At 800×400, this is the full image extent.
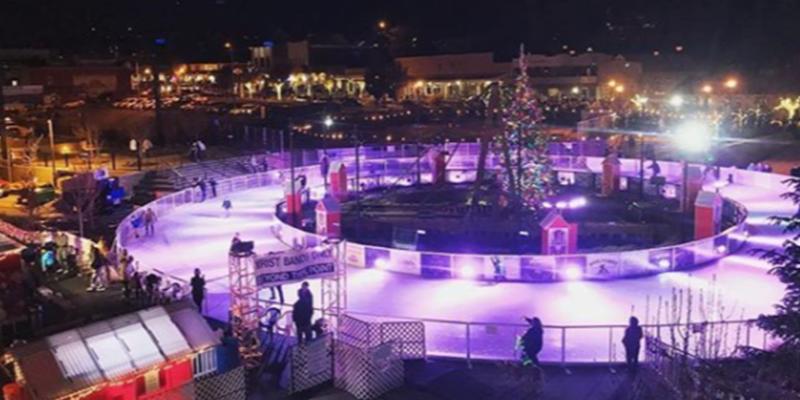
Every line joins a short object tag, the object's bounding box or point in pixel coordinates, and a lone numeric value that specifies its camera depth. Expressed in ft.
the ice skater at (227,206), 114.83
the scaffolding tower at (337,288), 57.31
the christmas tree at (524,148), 106.22
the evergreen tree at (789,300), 32.89
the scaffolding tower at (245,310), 54.19
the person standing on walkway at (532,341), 50.47
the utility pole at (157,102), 200.75
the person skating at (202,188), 126.82
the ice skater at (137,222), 99.76
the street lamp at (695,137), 157.28
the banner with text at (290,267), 55.31
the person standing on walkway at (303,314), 55.77
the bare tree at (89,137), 179.52
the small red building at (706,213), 87.25
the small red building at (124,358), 40.96
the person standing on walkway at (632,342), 50.19
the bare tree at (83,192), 111.11
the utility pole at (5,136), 152.11
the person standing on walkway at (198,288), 64.59
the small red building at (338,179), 122.62
